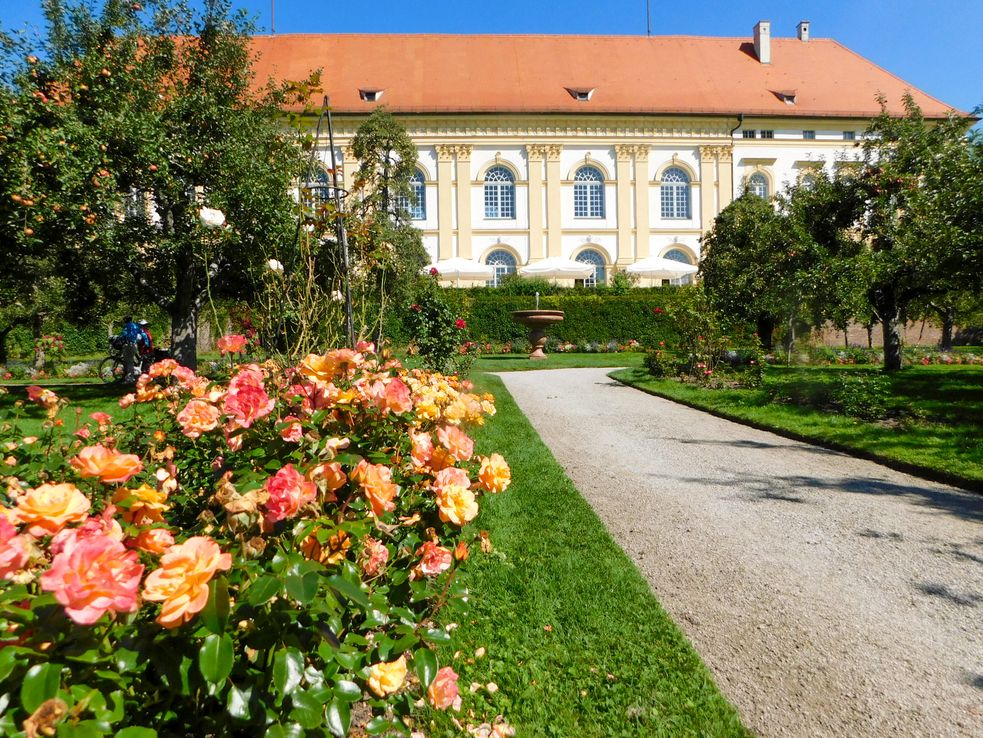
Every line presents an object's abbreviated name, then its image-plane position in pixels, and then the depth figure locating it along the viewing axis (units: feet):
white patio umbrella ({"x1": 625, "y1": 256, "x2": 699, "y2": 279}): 77.92
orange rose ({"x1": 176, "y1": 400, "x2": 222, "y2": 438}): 5.64
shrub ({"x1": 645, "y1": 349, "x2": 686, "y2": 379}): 40.86
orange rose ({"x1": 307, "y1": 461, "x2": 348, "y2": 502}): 4.38
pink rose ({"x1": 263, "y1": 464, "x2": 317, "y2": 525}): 4.02
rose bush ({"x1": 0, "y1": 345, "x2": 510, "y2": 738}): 2.84
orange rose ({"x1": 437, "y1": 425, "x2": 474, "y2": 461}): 5.67
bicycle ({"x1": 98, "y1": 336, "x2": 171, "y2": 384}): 40.19
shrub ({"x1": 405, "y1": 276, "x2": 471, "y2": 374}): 29.53
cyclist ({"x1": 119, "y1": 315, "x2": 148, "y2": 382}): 40.47
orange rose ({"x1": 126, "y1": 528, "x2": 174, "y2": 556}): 3.42
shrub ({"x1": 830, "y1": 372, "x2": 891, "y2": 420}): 25.44
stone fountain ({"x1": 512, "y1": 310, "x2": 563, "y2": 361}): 61.31
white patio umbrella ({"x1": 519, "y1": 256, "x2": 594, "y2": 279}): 72.31
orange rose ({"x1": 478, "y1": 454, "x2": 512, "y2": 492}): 5.75
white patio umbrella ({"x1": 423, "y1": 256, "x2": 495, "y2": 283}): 68.22
